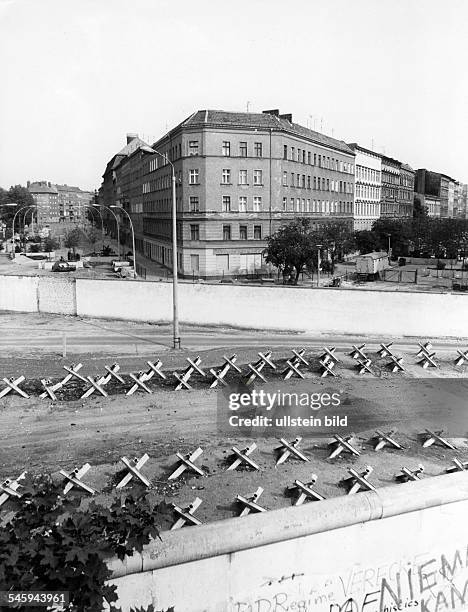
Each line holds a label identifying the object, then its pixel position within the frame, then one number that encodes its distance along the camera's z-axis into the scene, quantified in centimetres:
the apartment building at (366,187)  8138
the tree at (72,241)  7988
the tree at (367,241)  7269
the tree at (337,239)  5516
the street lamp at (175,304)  2336
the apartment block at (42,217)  18472
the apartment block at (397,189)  9869
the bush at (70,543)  538
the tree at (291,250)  4588
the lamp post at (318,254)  4482
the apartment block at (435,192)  12950
